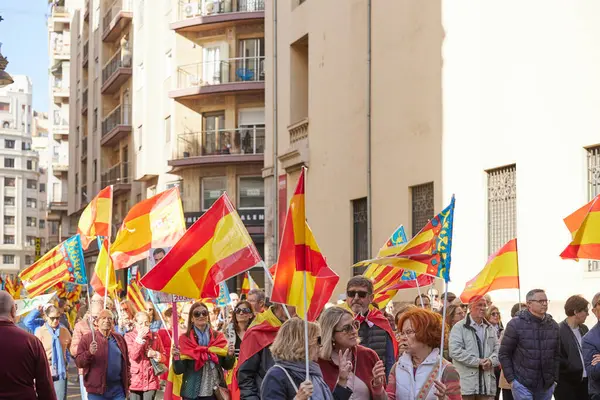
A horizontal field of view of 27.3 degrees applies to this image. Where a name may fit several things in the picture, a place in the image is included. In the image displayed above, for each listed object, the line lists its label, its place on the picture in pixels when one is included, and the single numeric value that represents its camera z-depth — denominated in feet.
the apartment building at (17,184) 506.89
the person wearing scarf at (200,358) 38.45
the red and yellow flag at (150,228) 50.55
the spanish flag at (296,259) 28.09
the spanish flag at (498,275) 46.44
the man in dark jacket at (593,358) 37.73
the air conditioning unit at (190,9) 146.10
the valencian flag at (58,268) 65.51
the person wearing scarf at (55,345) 52.37
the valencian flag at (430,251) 33.30
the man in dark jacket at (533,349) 39.52
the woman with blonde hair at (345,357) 25.38
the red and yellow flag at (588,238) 37.47
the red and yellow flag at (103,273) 56.75
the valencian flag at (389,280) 48.52
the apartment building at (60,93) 268.82
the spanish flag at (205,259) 34.96
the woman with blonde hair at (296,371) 23.79
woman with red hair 25.20
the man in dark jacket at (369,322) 31.12
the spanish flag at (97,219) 61.93
